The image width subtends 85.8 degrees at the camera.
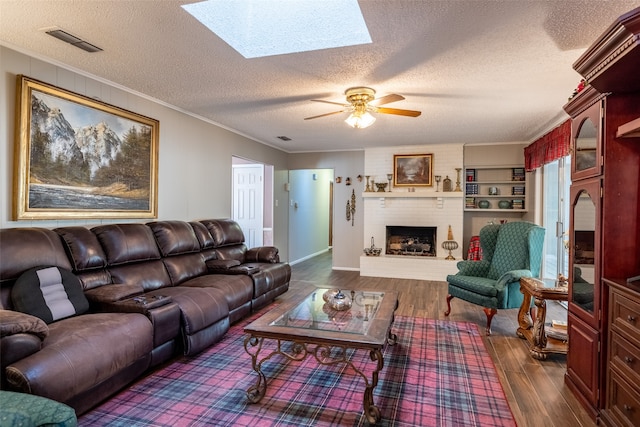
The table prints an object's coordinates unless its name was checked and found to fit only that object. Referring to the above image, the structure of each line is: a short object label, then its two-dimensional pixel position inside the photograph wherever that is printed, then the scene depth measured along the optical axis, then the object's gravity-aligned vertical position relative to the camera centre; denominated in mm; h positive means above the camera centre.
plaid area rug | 2002 -1183
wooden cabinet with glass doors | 1717 -82
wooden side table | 2834 -858
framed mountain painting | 2689 +487
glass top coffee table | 2014 -755
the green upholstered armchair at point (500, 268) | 3432 -556
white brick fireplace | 6168 +77
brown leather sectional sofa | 1753 -703
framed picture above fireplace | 6425 +882
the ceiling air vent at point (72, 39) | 2375 +1240
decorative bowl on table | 2820 -725
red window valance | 4070 +977
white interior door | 6867 +273
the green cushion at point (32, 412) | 1250 -771
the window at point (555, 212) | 4344 +103
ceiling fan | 3391 +1087
